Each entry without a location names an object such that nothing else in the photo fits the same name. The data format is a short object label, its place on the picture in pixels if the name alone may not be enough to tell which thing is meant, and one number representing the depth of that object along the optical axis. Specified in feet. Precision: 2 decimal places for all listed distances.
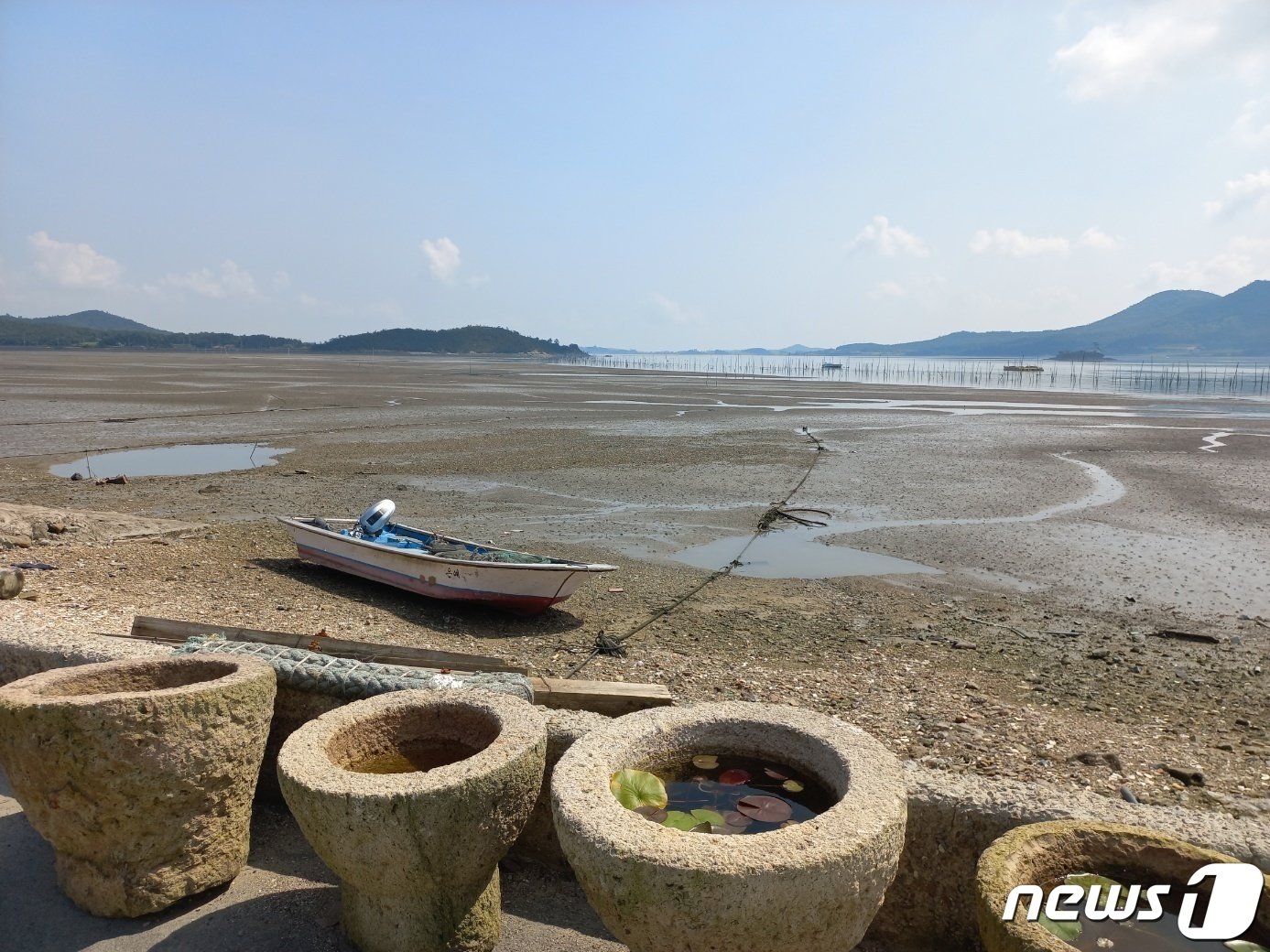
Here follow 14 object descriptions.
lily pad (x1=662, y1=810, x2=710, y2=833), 9.89
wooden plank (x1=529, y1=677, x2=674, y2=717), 15.49
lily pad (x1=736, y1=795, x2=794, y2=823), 10.05
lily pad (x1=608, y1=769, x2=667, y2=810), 9.65
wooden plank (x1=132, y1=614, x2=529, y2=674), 17.89
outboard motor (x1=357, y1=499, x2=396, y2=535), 36.29
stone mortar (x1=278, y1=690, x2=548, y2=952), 9.20
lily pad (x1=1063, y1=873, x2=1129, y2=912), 8.14
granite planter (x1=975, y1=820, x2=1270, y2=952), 7.95
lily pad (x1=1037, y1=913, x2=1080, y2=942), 7.62
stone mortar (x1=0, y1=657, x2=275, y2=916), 10.31
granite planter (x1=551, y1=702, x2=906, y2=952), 7.43
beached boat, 30.85
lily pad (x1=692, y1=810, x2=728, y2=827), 10.06
